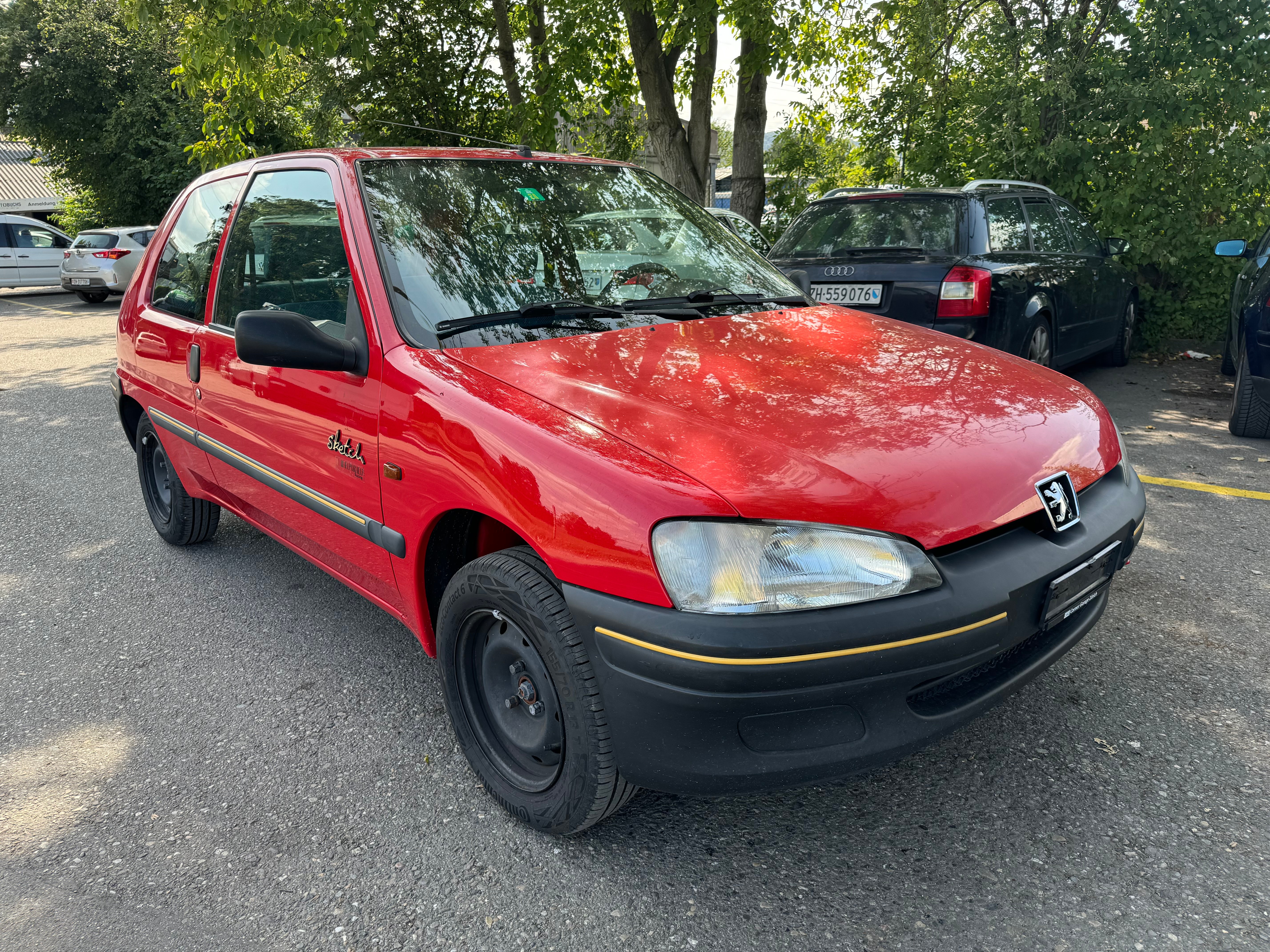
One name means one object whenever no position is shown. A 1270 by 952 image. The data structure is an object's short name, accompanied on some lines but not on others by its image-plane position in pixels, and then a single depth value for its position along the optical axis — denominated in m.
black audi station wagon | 5.94
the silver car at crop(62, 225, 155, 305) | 18.22
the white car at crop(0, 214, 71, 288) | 20.08
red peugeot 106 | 1.89
